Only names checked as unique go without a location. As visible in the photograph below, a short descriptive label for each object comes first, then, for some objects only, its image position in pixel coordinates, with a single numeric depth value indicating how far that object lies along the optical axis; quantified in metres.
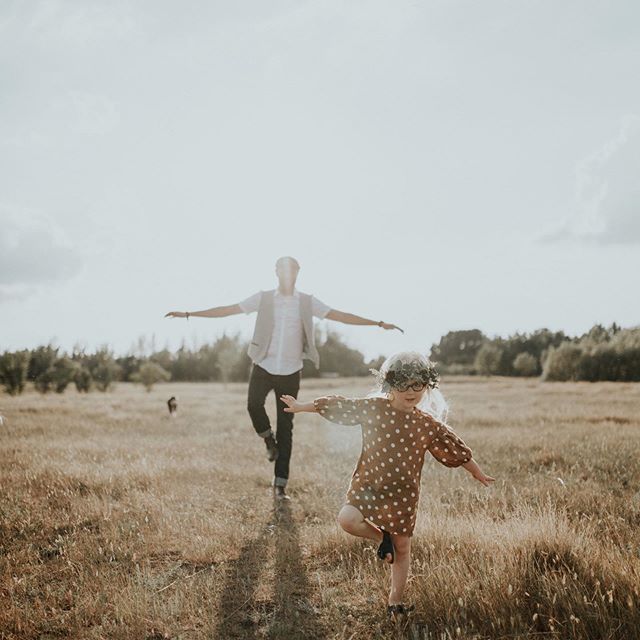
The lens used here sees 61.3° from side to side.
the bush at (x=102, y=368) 44.03
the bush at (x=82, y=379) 40.19
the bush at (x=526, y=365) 38.20
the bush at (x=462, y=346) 56.92
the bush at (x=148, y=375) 50.88
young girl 3.30
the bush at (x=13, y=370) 32.00
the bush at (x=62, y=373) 37.44
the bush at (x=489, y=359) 49.97
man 6.46
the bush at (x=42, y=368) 35.19
